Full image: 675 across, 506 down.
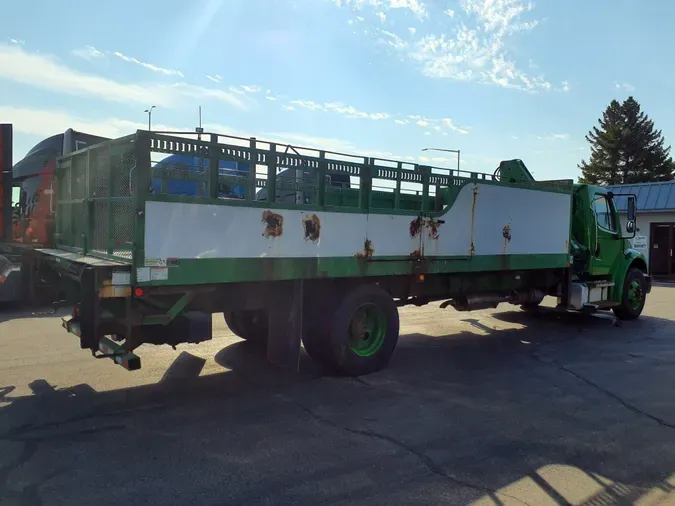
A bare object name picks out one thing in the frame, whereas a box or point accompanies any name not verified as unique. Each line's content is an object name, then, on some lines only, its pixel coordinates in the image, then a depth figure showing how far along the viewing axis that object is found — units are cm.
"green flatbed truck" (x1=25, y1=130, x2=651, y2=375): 489
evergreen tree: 4931
